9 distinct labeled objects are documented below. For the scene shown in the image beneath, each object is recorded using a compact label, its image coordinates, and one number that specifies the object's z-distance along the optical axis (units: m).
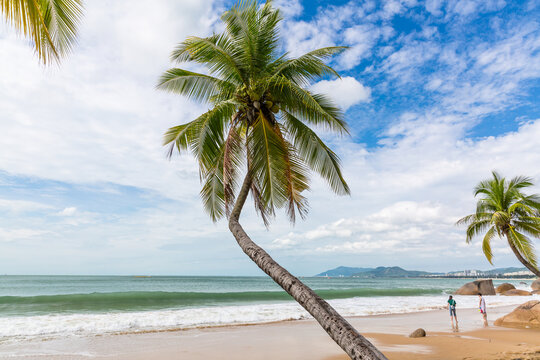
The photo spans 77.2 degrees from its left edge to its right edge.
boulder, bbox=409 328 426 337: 11.92
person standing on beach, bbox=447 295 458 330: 14.32
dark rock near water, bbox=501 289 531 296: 32.44
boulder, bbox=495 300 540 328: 13.88
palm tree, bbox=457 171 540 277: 15.28
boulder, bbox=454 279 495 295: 33.22
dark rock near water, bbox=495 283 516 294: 35.39
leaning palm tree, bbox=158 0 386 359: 6.39
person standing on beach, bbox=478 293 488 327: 14.78
